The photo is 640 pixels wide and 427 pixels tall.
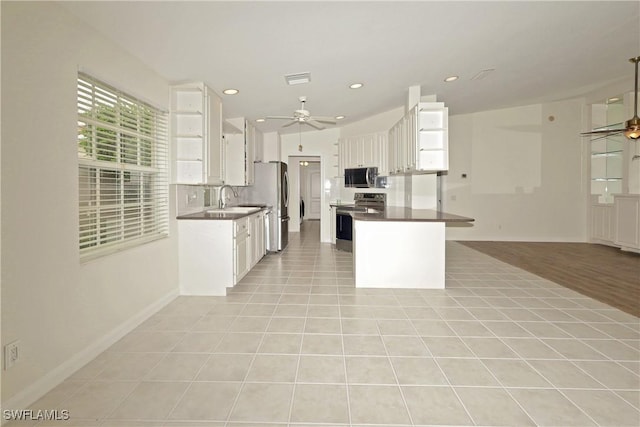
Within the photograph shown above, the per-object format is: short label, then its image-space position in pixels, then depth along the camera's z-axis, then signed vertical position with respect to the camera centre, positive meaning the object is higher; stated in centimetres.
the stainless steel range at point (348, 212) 614 -16
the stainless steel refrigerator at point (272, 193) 605 +21
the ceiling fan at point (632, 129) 482 +111
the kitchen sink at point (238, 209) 473 -7
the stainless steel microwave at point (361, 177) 630 +54
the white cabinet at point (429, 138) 406 +85
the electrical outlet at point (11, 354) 165 -78
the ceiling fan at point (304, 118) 434 +121
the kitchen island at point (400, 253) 387 -60
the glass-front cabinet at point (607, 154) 648 +102
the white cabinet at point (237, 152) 535 +87
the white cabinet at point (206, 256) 363 -59
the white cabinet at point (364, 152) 607 +104
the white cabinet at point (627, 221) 571 -33
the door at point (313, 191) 1262 +51
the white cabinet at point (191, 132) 349 +80
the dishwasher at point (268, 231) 573 -49
